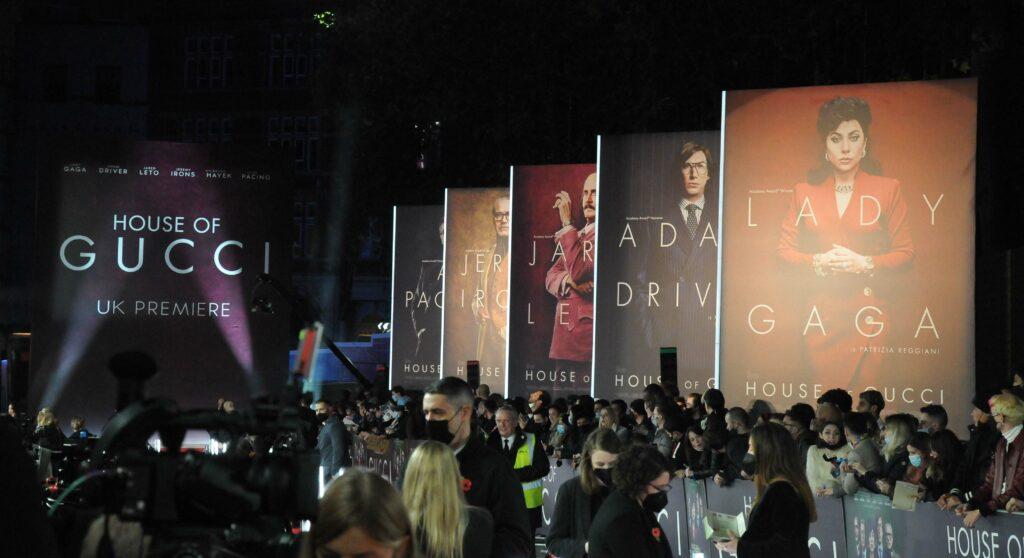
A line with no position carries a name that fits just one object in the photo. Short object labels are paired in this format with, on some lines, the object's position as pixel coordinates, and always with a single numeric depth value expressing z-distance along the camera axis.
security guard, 13.46
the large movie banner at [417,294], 31.06
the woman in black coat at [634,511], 7.31
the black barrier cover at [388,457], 16.75
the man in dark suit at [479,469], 7.20
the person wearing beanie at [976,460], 11.42
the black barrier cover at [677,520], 14.45
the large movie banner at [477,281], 28.84
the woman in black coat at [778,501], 7.85
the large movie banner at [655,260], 22.28
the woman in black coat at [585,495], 9.18
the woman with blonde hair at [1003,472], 10.79
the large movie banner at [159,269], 26.11
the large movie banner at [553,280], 25.84
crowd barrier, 10.74
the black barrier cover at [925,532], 10.60
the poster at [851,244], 18.08
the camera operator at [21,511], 3.96
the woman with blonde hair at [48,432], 19.44
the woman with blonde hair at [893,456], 11.84
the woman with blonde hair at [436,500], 6.29
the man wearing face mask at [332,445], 19.95
